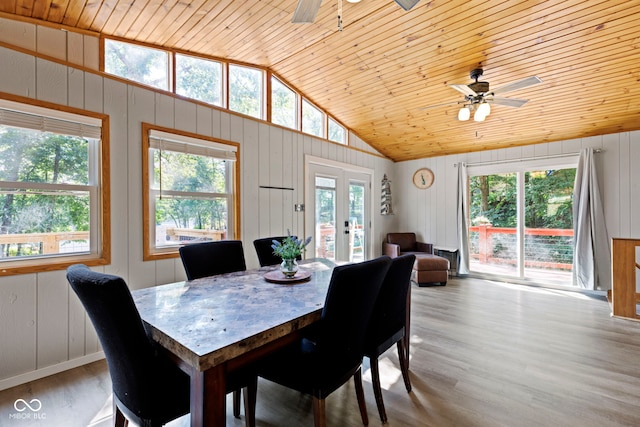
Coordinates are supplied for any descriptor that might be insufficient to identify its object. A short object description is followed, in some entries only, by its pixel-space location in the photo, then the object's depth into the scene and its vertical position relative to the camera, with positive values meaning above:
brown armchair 5.66 -0.59
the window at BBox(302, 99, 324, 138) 4.47 +1.45
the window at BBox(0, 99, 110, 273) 2.20 +0.22
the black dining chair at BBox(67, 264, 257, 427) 1.06 -0.56
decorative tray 1.97 -0.43
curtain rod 4.41 +0.89
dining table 1.02 -0.45
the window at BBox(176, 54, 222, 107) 3.14 +1.49
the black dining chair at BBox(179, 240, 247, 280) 2.22 -0.34
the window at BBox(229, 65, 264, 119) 3.58 +1.54
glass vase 2.05 -0.37
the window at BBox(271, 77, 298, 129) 4.03 +1.53
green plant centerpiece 2.00 -0.26
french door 4.55 +0.05
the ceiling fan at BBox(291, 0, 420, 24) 1.74 +1.26
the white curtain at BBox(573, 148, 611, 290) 4.30 -0.33
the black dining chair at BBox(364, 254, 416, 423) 1.79 -0.64
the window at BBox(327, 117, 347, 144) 4.93 +1.38
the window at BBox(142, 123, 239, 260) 2.88 +0.27
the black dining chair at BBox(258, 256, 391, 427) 1.35 -0.62
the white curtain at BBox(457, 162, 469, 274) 5.45 -0.20
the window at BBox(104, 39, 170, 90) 2.67 +1.44
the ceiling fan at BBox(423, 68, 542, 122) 2.94 +1.19
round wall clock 5.97 +0.72
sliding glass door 4.71 -0.17
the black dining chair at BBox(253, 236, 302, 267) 2.77 -0.35
